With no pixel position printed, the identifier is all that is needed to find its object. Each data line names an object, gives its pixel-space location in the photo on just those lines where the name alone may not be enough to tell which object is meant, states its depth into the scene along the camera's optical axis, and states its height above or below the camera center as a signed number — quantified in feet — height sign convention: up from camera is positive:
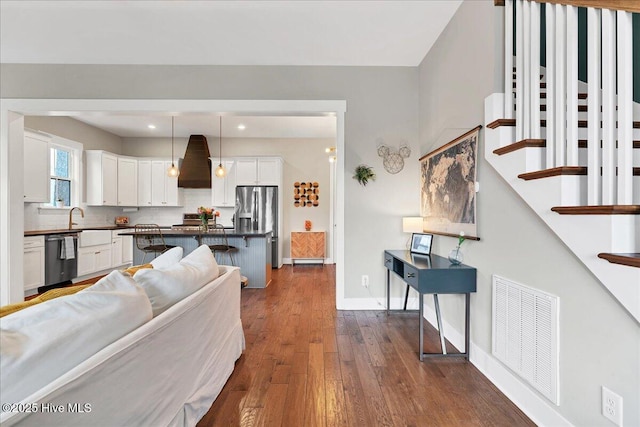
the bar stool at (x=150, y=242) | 15.58 -1.65
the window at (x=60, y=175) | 18.48 +2.19
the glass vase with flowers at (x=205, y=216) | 16.98 -0.25
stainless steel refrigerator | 22.03 +0.41
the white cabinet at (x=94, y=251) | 17.79 -2.42
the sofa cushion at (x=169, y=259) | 7.29 -1.12
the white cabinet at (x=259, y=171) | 22.75 +3.00
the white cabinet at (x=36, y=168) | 15.81 +2.25
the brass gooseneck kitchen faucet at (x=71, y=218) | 19.13 -0.48
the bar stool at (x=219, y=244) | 15.69 -1.71
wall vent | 5.51 -2.38
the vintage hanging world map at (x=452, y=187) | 8.23 +0.78
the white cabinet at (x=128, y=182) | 20.70 +2.13
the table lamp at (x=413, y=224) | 11.60 -0.43
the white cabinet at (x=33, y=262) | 14.43 -2.46
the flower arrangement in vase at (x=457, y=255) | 8.59 -1.19
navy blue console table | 8.01 -1.80
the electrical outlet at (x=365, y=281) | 12.46 -2.74
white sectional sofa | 2.91 -1.66
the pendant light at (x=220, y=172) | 20.59 +2.63
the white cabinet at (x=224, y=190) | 23.38 +1.62
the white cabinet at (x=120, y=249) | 20.47 -2.61
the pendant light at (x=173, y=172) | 20.47 +2.60
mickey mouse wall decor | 12.50 +2.27
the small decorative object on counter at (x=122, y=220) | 22.95 -0.67
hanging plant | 12.28 +1.51
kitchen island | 16.46 -1.99
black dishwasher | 15.65 -2.47
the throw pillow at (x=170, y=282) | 5.21 -1.29
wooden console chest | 23.08 -2.44
